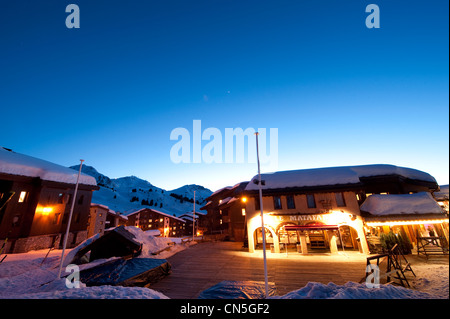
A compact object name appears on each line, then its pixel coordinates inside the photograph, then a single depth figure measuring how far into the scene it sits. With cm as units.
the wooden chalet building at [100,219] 4000
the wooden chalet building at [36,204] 2366
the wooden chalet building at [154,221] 5847
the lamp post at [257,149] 1038
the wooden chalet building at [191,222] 6688
